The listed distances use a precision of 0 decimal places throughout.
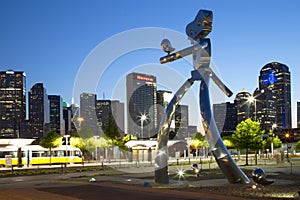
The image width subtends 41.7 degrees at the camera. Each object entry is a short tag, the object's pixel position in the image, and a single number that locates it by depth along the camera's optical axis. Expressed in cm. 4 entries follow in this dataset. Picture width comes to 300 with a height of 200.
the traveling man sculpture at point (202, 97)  1759
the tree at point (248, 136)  4053
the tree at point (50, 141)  5138
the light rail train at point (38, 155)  4816
